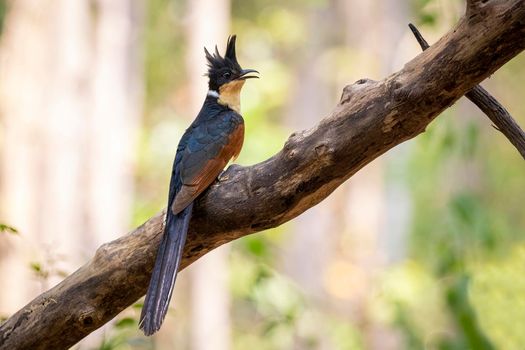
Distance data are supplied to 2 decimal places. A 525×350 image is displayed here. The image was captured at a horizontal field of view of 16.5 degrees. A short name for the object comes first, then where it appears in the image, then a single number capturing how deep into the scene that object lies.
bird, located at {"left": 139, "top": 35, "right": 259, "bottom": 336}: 6.93
